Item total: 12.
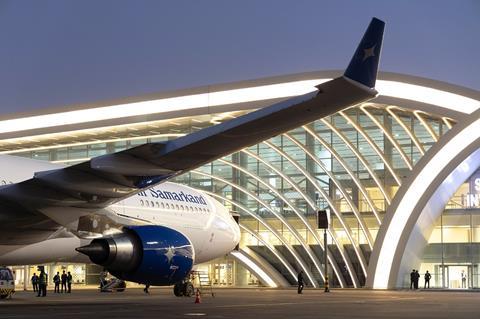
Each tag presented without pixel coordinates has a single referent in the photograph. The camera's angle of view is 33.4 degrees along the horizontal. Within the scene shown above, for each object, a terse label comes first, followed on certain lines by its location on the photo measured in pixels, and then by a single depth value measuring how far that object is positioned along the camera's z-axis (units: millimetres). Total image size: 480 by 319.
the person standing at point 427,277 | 44500
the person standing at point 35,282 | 40550
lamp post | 40906
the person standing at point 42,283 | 32406
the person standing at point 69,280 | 39031
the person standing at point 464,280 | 47156
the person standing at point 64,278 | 39500
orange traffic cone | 21266
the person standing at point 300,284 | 37069
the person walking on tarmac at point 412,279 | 41388
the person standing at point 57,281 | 39812
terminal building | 38781
